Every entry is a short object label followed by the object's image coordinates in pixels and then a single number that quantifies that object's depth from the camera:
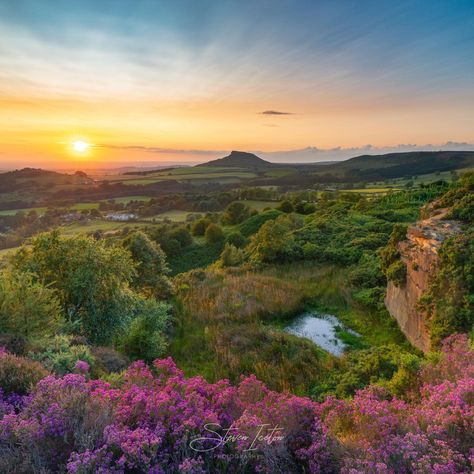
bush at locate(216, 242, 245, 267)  27.22
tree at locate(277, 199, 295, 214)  49.53
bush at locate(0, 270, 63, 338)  8.66
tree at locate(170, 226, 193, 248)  39.91
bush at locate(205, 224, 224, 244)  40.34
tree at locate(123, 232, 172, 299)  18.16
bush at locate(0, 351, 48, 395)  5.08
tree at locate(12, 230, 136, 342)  12.30
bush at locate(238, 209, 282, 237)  42.69
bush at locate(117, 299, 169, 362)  11.73
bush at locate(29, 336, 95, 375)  6.44
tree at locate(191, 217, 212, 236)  47.34
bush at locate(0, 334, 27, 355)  7.50
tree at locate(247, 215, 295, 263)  23.75
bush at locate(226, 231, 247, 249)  38.34
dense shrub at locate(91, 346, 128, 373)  8.38
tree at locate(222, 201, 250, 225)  51.06
